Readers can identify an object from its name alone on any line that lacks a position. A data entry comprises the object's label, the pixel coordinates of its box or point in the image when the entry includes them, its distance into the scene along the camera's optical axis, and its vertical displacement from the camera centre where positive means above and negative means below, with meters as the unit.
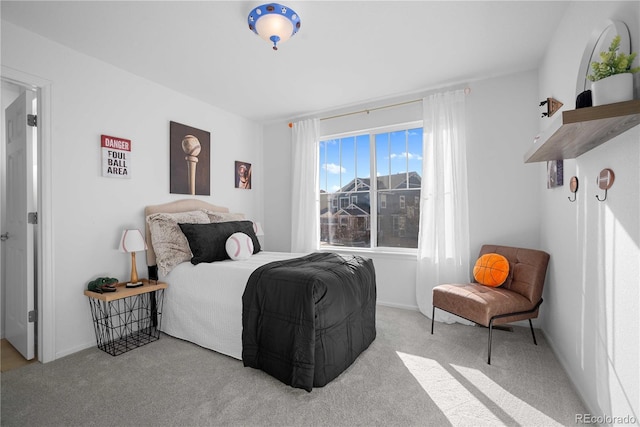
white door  2.41 -0.12
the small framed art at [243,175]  4.30 +0.57
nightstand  2.59 -0.98
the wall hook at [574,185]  1.96 +0.18
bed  1.96 -0.68
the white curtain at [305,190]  4.17 +0.33
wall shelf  1.17 +0.38
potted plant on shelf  1.22 +0.56
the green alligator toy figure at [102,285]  2.52 -0.60
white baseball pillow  2.93 -0.33
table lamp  2.62 -0.27
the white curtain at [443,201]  3.20 +0.13
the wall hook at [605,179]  1.46 +0.16
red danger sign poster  2.76 +0.55
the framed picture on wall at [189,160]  3.41 +0.65
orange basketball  2.71 -0.53
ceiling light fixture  1.98 +1.33
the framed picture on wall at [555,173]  2.26 +0.31
